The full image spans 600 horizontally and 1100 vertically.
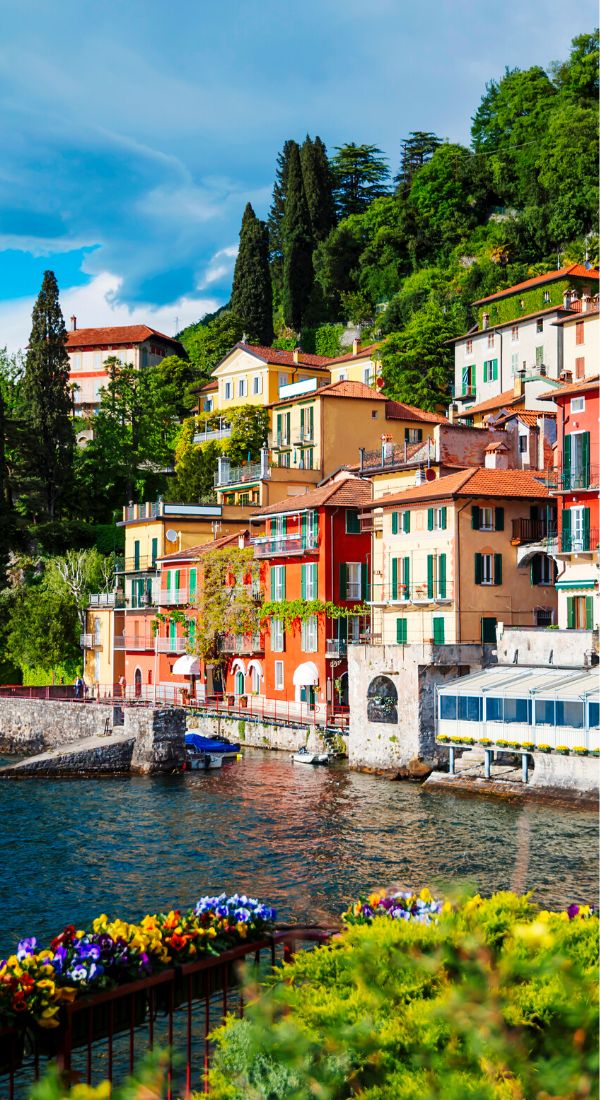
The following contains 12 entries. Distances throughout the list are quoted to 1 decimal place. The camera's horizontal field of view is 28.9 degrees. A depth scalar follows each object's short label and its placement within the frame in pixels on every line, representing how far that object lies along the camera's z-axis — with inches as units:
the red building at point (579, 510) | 1696.6
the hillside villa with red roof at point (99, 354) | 4630.9
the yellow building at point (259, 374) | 3287.4
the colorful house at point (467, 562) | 1819.6
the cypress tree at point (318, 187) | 4596.5
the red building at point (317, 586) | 2080.5
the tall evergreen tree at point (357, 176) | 4926.2
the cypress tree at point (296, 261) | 4466.0
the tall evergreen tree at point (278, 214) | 4953.3
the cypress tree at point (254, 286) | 4109.3
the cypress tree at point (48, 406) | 3024.1
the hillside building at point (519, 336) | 2839.6
